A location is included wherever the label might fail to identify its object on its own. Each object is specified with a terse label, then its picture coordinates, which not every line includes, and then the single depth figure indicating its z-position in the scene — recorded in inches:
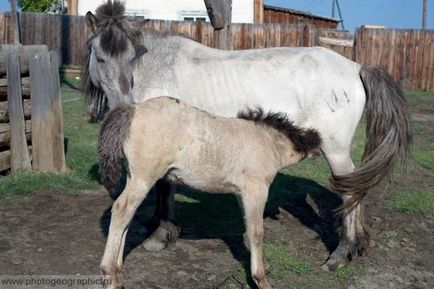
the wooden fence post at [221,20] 273.6
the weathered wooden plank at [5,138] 251.0
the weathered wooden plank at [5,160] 251.3
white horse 189.2
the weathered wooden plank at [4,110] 252.8
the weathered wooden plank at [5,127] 251.4
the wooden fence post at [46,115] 263.0
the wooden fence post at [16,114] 254.2
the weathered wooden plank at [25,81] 261.2
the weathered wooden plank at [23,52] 251.9
